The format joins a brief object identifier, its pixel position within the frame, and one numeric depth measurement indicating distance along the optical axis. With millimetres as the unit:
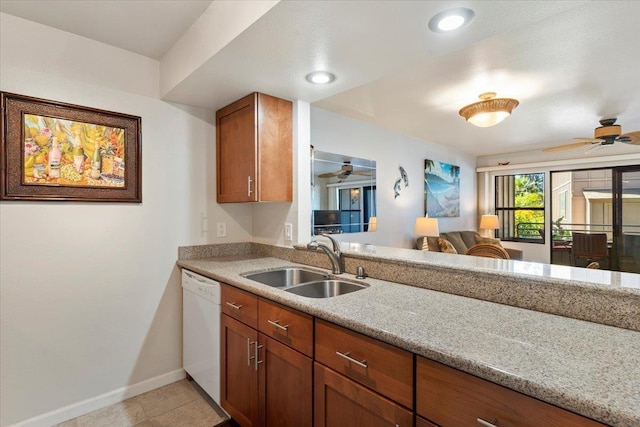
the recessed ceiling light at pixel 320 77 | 1864
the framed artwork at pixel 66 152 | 1720
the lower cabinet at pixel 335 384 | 804
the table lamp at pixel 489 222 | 5523
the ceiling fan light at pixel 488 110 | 2652
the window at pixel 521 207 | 5586
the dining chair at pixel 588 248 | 4805
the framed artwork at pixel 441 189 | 4719
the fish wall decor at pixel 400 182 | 4119
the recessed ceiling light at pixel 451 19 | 1265
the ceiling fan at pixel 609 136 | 3328
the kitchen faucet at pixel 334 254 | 1892
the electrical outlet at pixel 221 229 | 2551
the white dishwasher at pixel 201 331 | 1906
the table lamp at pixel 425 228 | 4047
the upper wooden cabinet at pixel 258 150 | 2137
